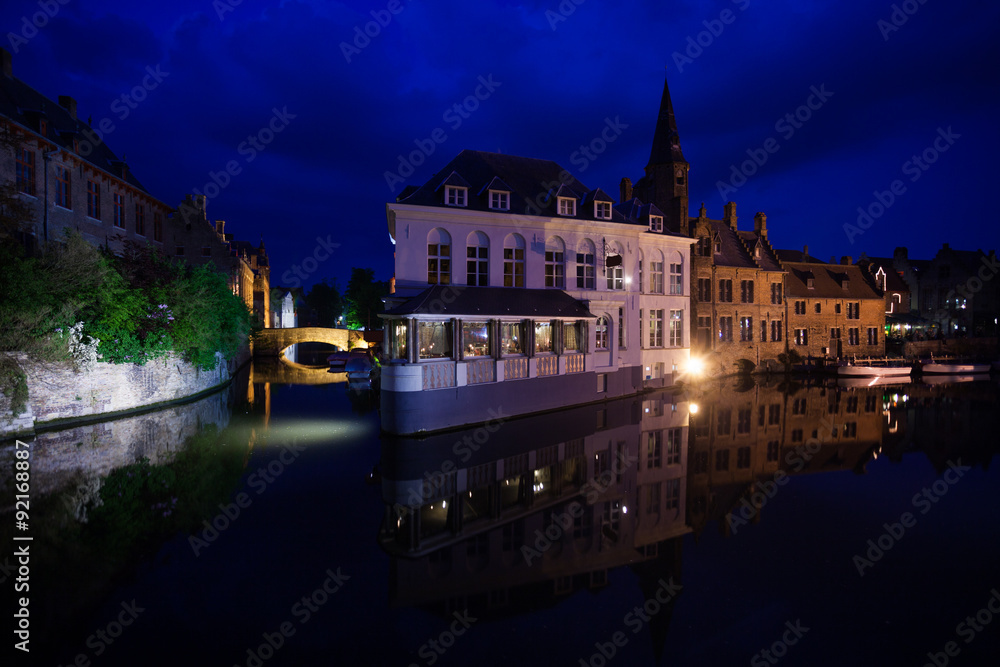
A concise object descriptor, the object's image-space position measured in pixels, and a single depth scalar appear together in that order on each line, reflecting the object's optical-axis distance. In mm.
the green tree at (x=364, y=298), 61650
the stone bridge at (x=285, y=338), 50219
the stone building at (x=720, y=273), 30906
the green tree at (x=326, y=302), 100812
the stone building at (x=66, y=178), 20125
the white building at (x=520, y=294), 15938
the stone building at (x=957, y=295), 50125
